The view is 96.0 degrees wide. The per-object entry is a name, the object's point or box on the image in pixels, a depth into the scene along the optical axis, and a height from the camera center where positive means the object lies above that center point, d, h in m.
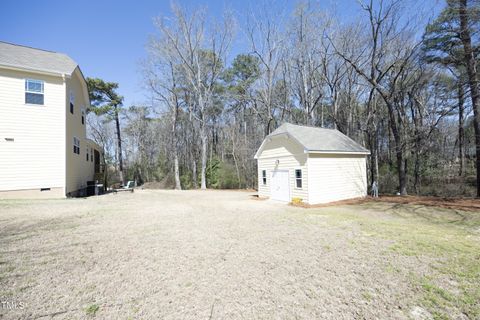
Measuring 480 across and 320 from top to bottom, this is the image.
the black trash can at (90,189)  15.04 -1.25
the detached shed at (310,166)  11.09 +0.02
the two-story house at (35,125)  10.19 +2.38
